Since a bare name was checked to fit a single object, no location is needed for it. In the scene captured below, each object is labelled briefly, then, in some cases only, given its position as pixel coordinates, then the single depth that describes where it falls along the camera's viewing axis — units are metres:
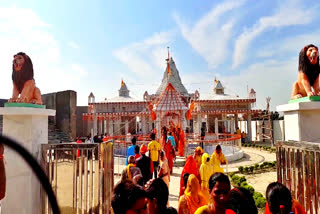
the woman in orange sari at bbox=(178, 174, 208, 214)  2.85
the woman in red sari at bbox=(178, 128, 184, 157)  12.00
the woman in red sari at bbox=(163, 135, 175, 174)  7.81
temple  22.56
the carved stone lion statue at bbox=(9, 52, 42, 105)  3.84
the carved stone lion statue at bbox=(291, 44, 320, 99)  4.07
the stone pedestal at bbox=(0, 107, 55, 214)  3.35
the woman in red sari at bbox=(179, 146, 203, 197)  4.58
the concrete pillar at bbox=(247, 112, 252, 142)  22.21
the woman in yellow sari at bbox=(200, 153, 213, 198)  4.42
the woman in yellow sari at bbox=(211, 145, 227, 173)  4.89
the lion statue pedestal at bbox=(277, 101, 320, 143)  3.80
